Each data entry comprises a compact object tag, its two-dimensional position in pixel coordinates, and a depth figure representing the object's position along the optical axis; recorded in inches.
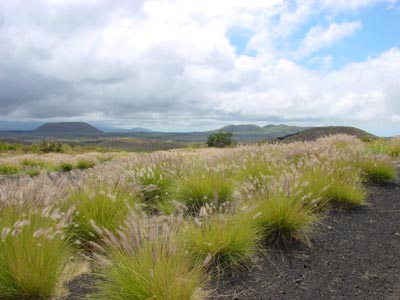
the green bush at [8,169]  743.8
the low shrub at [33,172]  665.0
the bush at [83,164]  809.4
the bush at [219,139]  1662.9
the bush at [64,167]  784.7
